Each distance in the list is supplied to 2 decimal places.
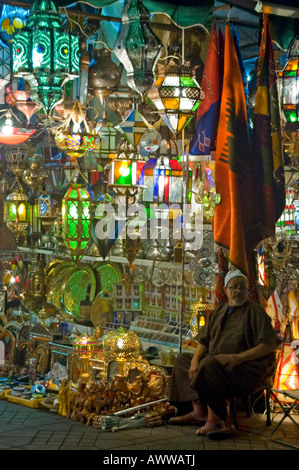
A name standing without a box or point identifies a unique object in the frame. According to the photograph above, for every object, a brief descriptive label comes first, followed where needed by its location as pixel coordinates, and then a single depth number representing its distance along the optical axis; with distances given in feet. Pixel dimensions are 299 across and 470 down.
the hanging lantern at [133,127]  22.53
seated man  18.97
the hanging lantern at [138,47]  18.34
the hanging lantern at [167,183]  22.90
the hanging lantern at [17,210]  32.14
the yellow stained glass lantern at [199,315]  23.26
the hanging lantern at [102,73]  23.81
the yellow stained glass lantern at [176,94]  19.65
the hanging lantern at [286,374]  21.71
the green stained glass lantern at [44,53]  18.07
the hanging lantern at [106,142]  25.12
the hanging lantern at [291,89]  19.77
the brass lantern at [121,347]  22.62
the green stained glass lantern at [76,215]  24.67
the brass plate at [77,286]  29.41
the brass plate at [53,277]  29.78
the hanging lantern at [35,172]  32.58
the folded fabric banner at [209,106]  21.63
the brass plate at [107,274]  29.84
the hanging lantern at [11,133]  26.32
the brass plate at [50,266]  30.30
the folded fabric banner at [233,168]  20.83
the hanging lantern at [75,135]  23.24
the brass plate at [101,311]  27.91
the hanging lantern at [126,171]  22.86
